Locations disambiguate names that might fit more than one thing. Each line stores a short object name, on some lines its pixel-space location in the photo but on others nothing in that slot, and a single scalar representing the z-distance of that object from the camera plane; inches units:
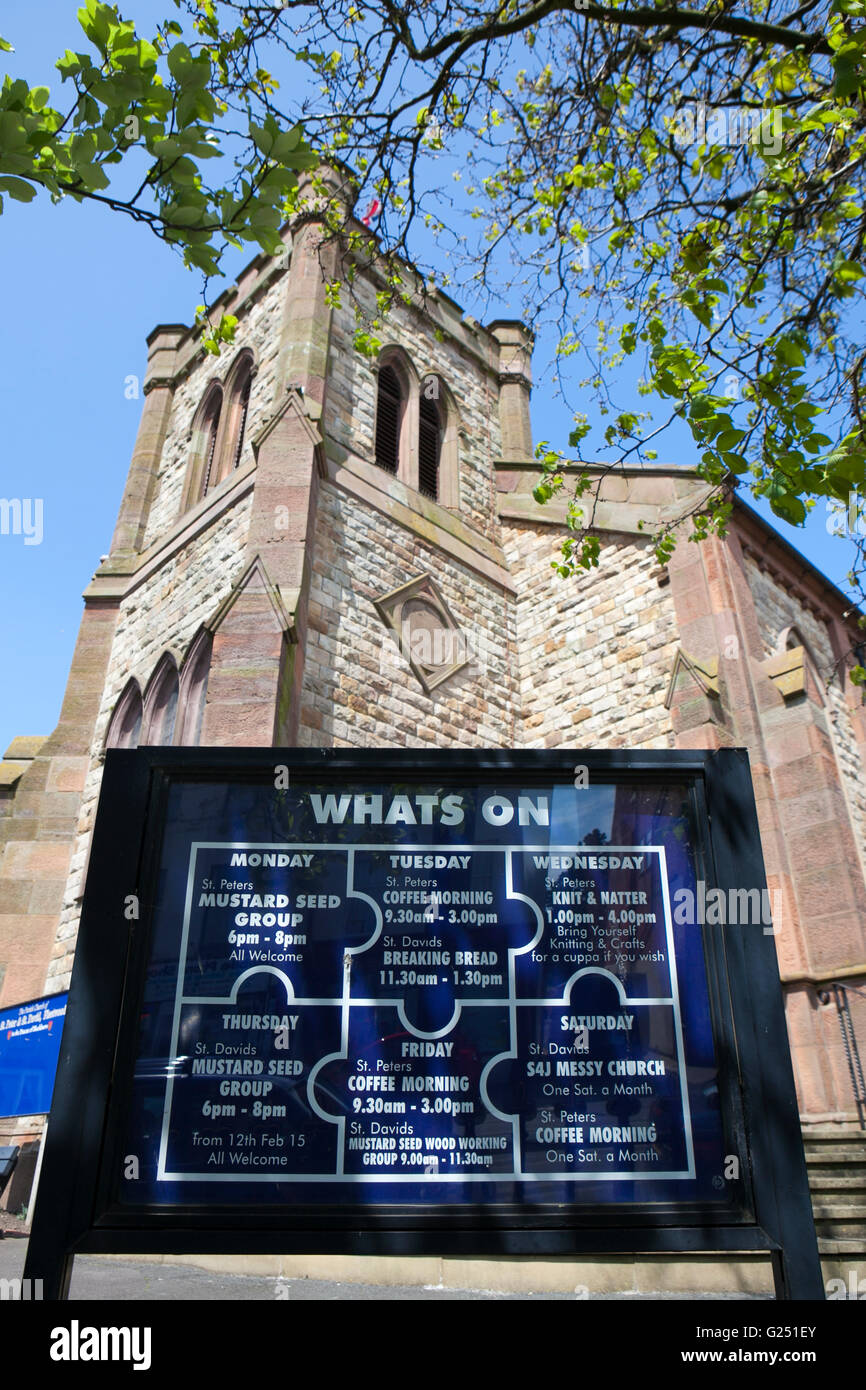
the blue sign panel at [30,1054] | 262.4
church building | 353.1
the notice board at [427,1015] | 84.2
